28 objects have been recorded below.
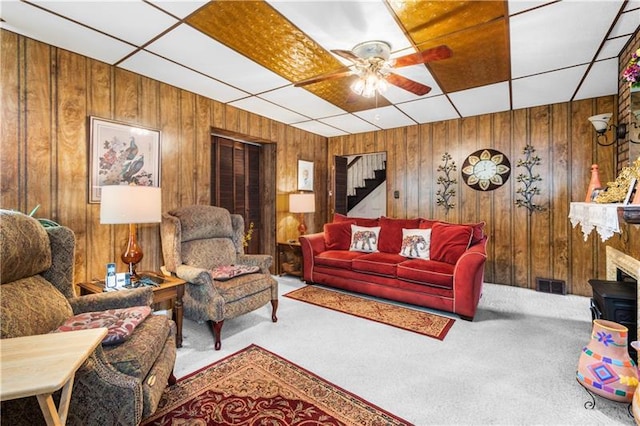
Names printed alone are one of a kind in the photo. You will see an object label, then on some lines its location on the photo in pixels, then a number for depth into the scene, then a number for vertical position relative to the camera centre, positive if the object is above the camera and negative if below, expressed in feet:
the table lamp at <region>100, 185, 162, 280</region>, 7.43 +0.15
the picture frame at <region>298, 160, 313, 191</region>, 17.21 +2.29
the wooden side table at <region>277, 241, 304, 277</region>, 15.06 -2.44
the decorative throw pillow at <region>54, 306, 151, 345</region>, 4.92 -1.95
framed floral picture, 8.95 +1.94
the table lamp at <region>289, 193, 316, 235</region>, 15.40 +0.53
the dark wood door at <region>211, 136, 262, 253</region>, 13.85 +1.65
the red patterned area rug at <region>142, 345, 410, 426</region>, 5.36 -3.78
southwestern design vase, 5.47 -3.00
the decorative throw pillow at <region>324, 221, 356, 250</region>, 14.64 -1.17
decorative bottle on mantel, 10.18 +1.01
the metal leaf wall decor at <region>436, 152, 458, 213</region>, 15.40 +1.60
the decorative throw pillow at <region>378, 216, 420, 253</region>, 13.48 -0.96
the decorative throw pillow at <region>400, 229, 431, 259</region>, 12.09 -1.31
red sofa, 9.91 -2.00
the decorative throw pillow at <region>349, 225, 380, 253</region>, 13.78 -1.25
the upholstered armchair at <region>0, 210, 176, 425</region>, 4.15 -1.96
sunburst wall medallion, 14.16 +2.14
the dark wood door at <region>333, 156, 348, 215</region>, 19.46 +1.92
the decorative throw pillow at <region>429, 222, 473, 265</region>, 11.28 -1.17
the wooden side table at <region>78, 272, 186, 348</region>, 7.42 -2.04
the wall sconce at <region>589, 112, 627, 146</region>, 9.81 +3.22
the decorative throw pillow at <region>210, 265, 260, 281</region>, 9.02 -1.89
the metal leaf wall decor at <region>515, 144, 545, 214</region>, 13.46 +1.52
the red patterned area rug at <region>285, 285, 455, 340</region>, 9.29 -3.61
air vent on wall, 12.80 -3.29
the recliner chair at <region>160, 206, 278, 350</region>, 8.17 -1.67
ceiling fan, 7.70 +3.91
